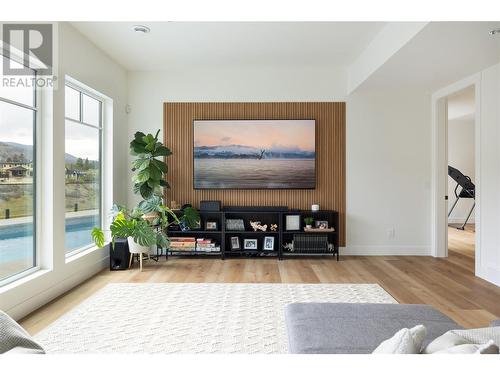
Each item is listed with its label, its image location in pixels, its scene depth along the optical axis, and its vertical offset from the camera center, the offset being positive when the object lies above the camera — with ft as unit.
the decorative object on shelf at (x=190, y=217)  16.20 -1.47
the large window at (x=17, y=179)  9.87 +0.12
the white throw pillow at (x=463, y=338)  3.32 -1.49
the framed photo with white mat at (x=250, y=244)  17.30 -2.81
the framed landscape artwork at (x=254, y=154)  17.63 +1.44
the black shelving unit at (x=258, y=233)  16.85 -2.30
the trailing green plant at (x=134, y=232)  13.96 -1.88
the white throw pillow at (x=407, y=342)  3.06 -1.34
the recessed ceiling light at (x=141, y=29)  12.54 +5.39
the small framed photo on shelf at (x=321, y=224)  17.26 -1.87
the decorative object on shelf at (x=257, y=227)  17.25 -2.01
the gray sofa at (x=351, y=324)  4.99 -2.16
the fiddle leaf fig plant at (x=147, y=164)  15.83 +0.85
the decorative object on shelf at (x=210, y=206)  17.07 -1.03
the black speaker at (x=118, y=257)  14.94 -2.98
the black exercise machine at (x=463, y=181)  26.32 +0.29
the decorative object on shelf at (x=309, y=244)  16.90 -2.74
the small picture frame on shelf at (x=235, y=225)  17.15 -1.91
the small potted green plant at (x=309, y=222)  17.16 -1.76
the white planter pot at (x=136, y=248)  14.80 -2.59
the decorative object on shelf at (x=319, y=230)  16.75 -2.08
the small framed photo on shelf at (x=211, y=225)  17.26 -1.93
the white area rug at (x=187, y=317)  7.93 -3.47
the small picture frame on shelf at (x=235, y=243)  17.30 -2.79
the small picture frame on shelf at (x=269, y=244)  17.22 -2.80
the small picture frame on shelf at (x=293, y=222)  16.96 -1.74
